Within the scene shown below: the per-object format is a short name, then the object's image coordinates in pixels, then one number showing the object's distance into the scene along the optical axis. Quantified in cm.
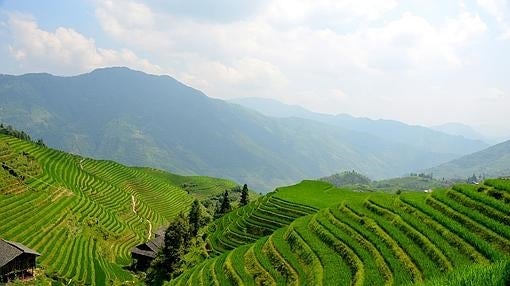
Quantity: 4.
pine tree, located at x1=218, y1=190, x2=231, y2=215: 7169
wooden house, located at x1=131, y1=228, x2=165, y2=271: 5703
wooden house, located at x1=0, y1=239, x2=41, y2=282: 4178
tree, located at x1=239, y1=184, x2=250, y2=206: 7188
